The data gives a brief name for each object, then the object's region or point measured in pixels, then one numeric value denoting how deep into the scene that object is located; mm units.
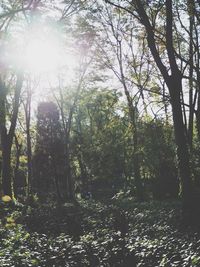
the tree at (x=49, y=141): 32285
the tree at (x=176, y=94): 9541
